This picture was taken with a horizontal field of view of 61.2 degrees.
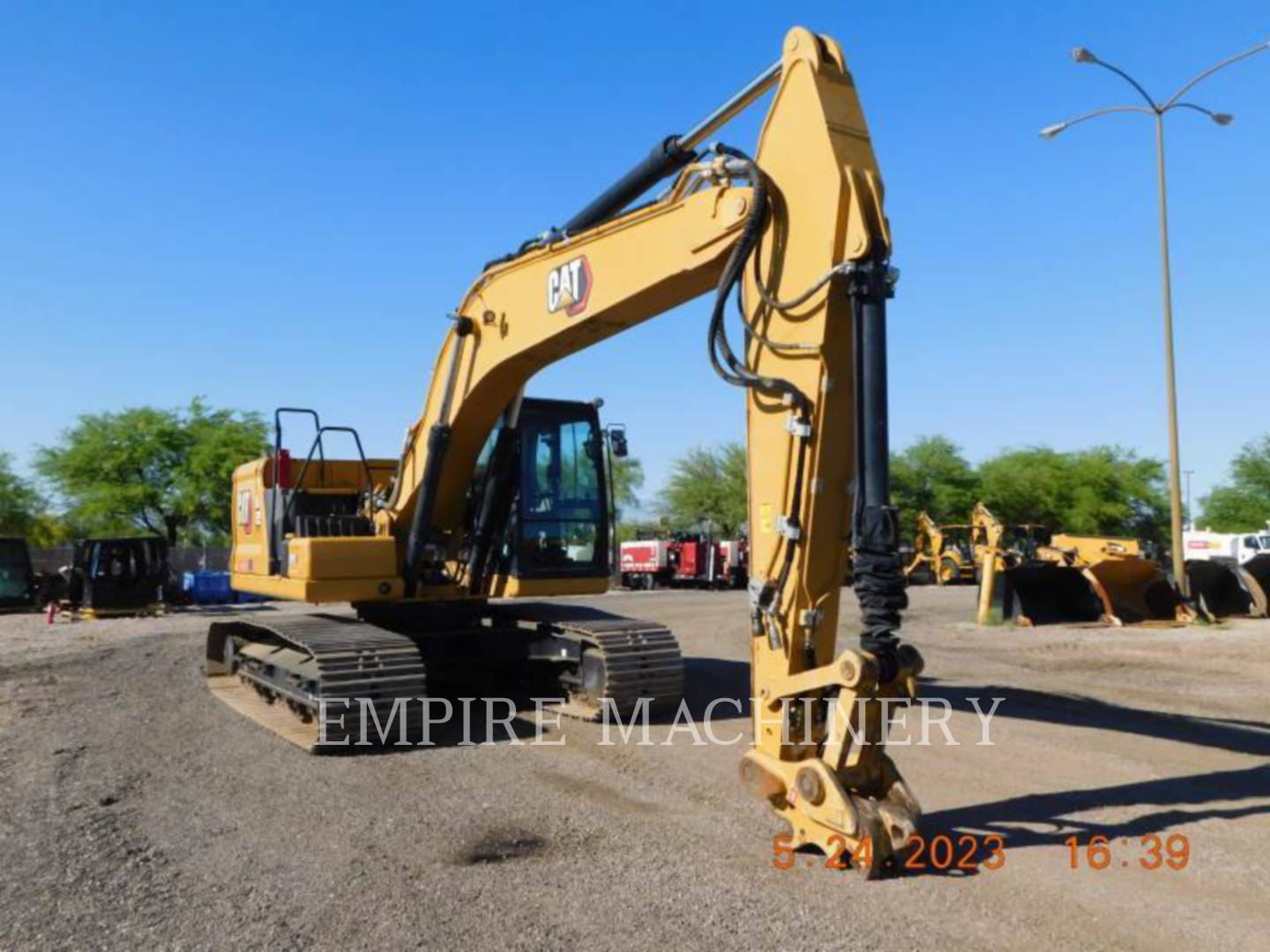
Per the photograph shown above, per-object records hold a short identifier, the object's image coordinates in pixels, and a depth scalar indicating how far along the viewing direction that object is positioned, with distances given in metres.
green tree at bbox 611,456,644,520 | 66.66
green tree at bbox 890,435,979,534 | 59.50
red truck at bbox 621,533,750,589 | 37.84
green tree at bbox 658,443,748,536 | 64.44
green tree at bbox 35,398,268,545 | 46.31
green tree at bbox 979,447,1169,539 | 59.69
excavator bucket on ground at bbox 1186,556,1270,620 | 19.45
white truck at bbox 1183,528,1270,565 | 42.53
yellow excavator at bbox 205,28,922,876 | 5.36
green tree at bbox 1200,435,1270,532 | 62.22
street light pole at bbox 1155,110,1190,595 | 18.70
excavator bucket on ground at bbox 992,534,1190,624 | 18.80
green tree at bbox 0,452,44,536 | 49.25
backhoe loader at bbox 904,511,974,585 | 36.72
